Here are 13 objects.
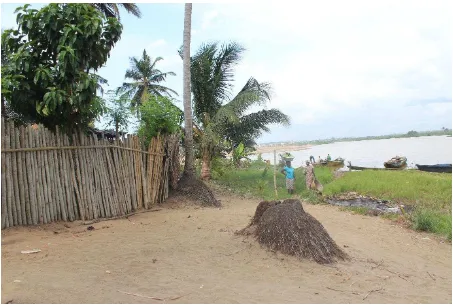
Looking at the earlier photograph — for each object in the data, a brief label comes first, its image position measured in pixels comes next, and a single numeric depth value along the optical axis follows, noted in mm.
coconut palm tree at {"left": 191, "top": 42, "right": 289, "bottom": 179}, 15586
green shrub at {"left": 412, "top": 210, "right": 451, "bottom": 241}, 8922
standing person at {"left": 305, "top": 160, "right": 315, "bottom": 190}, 13844
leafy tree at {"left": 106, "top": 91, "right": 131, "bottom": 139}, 8891
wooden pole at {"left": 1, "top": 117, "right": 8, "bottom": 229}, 6219
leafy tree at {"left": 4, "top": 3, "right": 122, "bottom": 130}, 6570
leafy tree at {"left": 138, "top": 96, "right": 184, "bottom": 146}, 9227
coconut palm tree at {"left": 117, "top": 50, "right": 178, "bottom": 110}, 26906
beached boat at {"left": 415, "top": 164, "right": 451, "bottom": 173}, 21406
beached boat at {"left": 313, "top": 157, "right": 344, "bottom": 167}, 23766
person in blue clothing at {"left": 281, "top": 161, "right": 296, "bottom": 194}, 13695
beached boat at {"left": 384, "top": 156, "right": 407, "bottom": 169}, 23055
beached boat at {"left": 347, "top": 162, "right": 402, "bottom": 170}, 22372
